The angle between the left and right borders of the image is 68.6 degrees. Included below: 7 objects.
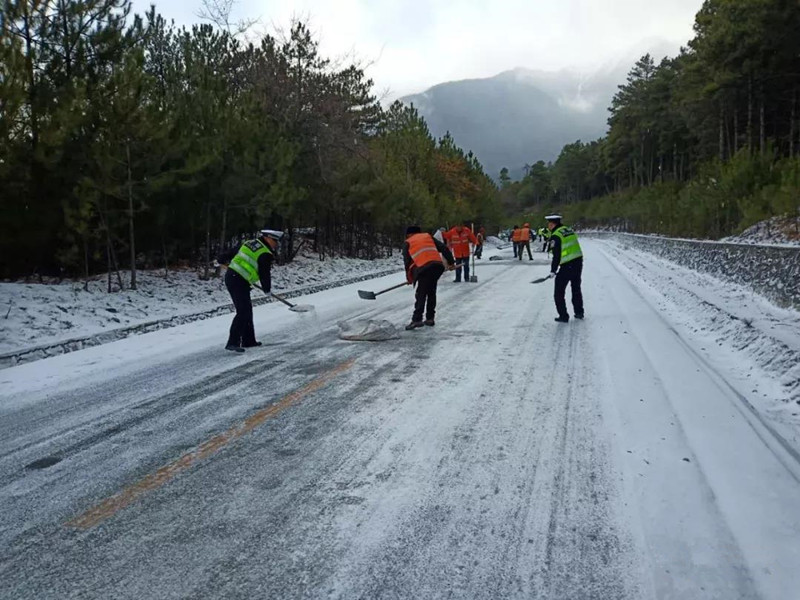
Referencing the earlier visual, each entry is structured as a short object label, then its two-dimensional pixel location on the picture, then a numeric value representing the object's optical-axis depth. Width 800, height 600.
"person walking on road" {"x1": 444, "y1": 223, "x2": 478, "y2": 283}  17.91
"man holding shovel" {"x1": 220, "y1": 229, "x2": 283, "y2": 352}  8.46
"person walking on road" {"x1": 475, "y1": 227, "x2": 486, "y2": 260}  29.95
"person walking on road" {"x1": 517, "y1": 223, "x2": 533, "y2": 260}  29.91
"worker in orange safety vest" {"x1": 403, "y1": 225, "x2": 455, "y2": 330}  9.98
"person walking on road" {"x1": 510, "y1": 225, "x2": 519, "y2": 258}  30.44
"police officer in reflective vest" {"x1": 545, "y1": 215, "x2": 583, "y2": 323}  10.30
